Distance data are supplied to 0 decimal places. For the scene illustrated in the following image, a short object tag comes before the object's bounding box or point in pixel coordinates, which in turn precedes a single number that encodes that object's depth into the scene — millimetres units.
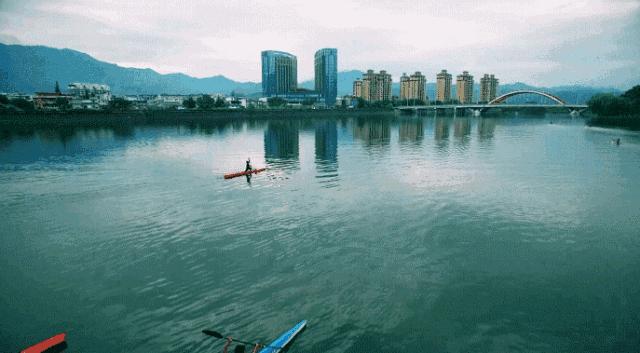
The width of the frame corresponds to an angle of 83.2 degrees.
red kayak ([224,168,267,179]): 35719
